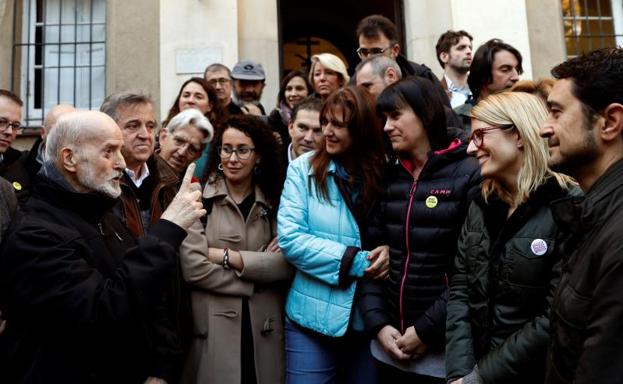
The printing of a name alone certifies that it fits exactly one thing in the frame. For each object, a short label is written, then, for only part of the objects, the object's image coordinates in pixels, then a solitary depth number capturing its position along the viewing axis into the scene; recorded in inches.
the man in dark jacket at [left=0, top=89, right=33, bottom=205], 182.9
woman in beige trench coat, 134.0
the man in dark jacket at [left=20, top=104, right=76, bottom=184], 157.2
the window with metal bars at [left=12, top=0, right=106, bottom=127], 335.0
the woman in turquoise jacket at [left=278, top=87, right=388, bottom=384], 129.3
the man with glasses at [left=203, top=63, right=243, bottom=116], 230.8
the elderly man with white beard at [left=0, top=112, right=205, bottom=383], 92.2
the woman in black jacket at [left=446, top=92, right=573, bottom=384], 94.8
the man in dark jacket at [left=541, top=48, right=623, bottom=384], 61.6
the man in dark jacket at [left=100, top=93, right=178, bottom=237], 136.9
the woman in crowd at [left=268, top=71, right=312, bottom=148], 207.5
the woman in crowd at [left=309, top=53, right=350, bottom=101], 196.5
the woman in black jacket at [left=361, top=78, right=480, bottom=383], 119.0
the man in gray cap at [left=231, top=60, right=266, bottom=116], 239.3
